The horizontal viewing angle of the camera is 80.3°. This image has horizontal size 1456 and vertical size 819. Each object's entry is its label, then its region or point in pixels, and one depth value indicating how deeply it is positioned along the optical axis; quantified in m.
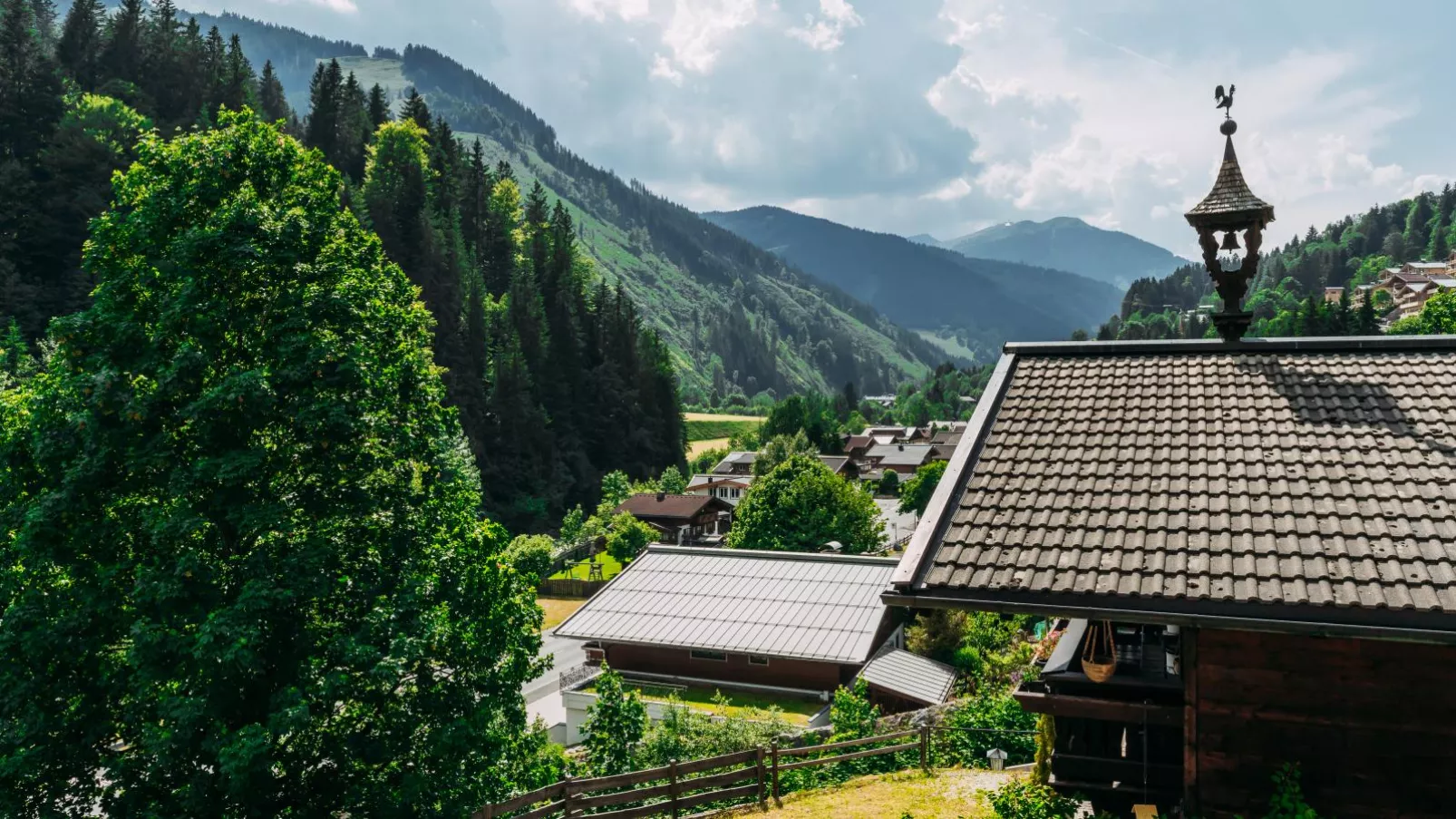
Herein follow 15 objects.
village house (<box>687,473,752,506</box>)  102.31
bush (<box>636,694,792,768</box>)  24.41
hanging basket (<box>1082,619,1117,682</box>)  7.45
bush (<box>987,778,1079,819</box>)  8.09
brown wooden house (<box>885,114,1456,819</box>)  6.38
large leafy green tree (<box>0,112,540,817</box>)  11.89
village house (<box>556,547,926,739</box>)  34.62
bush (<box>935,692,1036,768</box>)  22.41
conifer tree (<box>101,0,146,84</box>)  89.31
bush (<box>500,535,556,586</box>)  66.38
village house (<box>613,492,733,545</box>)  85.75
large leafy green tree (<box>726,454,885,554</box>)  58.00
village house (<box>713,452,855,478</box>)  109.72
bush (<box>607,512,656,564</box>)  73.38
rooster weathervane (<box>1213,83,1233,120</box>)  11.13
